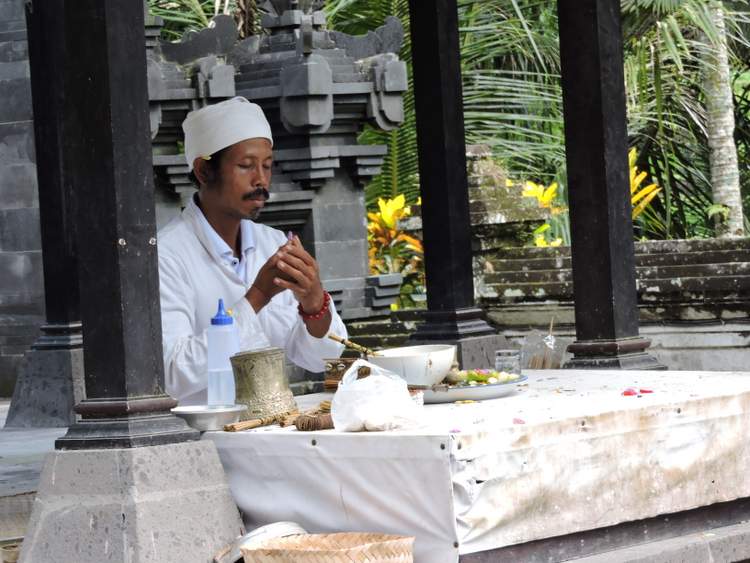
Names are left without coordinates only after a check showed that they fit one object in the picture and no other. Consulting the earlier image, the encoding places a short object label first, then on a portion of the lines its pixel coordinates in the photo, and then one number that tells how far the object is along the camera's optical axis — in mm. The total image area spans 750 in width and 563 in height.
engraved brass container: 8097
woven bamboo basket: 6737
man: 8806
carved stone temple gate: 16471
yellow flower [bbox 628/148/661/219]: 24176
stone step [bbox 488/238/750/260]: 15339
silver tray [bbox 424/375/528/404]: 8382
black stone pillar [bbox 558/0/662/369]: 11310
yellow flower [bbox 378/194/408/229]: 20786
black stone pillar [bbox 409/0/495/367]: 13051
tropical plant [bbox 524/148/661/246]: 18963
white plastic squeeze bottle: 8313
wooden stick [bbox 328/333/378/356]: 8636
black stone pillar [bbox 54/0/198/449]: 7885
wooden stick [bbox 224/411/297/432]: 7874
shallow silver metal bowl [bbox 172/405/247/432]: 8028
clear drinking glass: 9060
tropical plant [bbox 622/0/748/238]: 29230
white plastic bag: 7300
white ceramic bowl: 8390
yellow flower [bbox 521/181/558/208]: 20829
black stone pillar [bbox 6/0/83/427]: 14707
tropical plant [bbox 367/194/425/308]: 20447
